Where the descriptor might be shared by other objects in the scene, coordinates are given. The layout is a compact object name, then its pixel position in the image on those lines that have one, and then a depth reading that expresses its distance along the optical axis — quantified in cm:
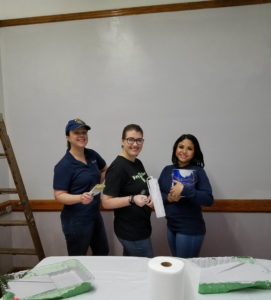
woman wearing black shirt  144
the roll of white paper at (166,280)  70
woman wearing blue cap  158
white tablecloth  90
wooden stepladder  190
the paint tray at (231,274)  93
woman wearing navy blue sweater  152
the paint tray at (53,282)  90
